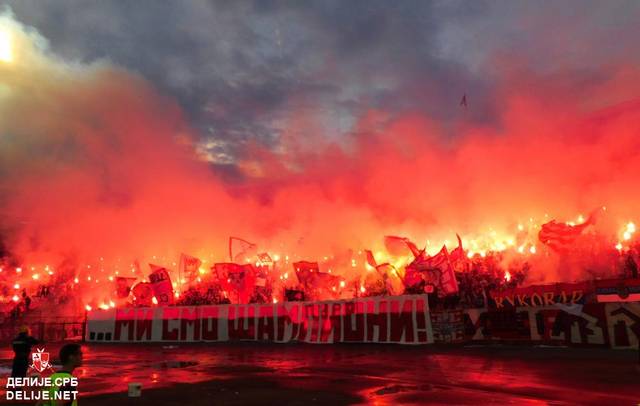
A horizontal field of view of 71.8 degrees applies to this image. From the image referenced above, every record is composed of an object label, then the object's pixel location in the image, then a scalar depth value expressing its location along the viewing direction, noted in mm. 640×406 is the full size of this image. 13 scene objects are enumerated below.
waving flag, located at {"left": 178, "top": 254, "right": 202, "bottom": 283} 32438
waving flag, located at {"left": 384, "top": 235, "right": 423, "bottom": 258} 27031
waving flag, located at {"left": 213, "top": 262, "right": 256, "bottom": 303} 28484
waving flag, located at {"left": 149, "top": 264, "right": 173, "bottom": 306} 29359
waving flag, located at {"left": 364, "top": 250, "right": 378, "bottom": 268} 25891
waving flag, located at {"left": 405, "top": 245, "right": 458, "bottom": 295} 21500
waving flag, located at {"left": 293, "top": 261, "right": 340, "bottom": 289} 27516
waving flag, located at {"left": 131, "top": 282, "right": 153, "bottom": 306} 30367
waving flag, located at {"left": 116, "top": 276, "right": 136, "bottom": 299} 31812
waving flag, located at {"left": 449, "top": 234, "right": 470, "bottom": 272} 23484
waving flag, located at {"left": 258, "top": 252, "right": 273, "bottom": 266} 32438
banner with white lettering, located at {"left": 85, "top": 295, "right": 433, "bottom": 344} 18625
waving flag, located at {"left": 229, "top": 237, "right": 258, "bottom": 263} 33656
